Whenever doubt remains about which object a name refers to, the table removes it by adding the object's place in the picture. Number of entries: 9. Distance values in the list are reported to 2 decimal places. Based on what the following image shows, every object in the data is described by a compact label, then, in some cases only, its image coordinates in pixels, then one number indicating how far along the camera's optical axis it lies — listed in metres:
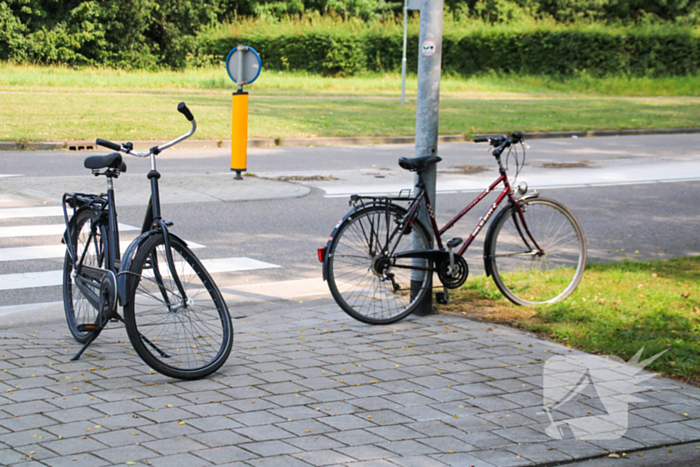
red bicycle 11.15
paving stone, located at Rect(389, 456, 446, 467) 6.82
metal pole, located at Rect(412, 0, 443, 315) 11.48
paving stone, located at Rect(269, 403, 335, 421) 7.78
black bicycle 8.83
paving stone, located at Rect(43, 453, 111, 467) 6.61
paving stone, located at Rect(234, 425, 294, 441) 7.28
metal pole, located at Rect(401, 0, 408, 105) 54.25
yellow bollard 24.83
